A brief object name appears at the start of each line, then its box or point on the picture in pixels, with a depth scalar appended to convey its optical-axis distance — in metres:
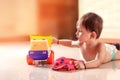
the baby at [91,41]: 1.93
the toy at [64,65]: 1.83
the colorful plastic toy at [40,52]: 1.94
